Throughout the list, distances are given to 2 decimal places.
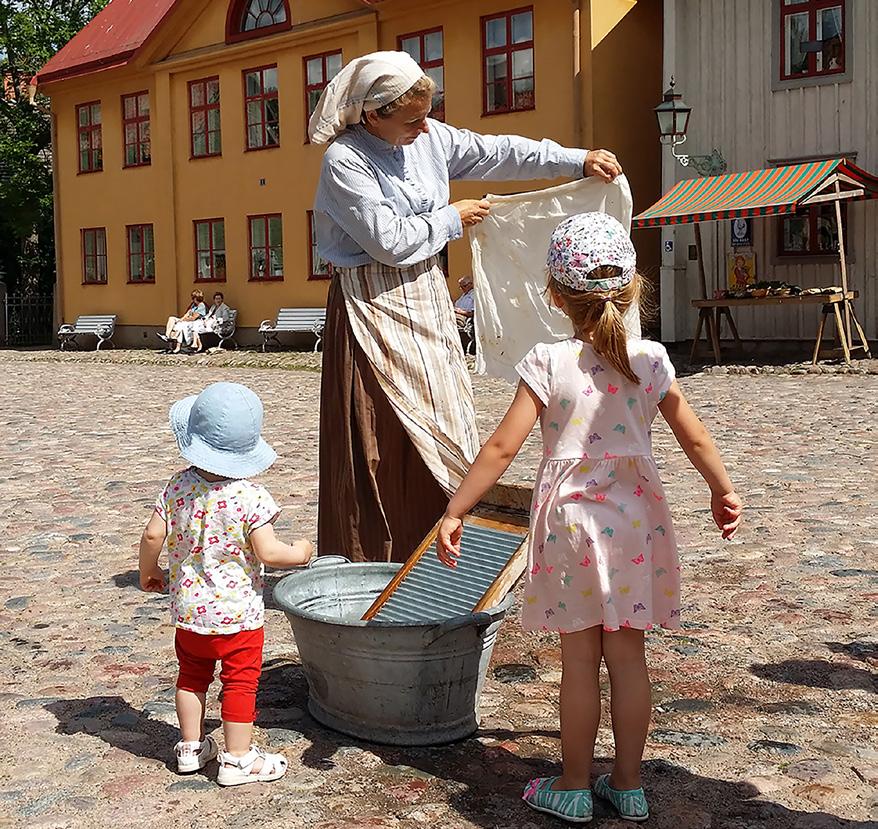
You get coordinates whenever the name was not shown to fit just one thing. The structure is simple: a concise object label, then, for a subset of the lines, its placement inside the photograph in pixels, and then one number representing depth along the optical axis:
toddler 3.11
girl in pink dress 2.87
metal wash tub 3.21
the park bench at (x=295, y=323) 23.14
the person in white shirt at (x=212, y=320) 24.48
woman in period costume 3.90
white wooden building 17.38
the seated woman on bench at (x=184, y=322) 24.62
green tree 30.56
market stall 15.30
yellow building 20.27
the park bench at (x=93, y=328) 27.52
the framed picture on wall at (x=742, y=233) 18.14
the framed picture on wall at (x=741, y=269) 18.11
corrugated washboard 3.61
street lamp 16.11
